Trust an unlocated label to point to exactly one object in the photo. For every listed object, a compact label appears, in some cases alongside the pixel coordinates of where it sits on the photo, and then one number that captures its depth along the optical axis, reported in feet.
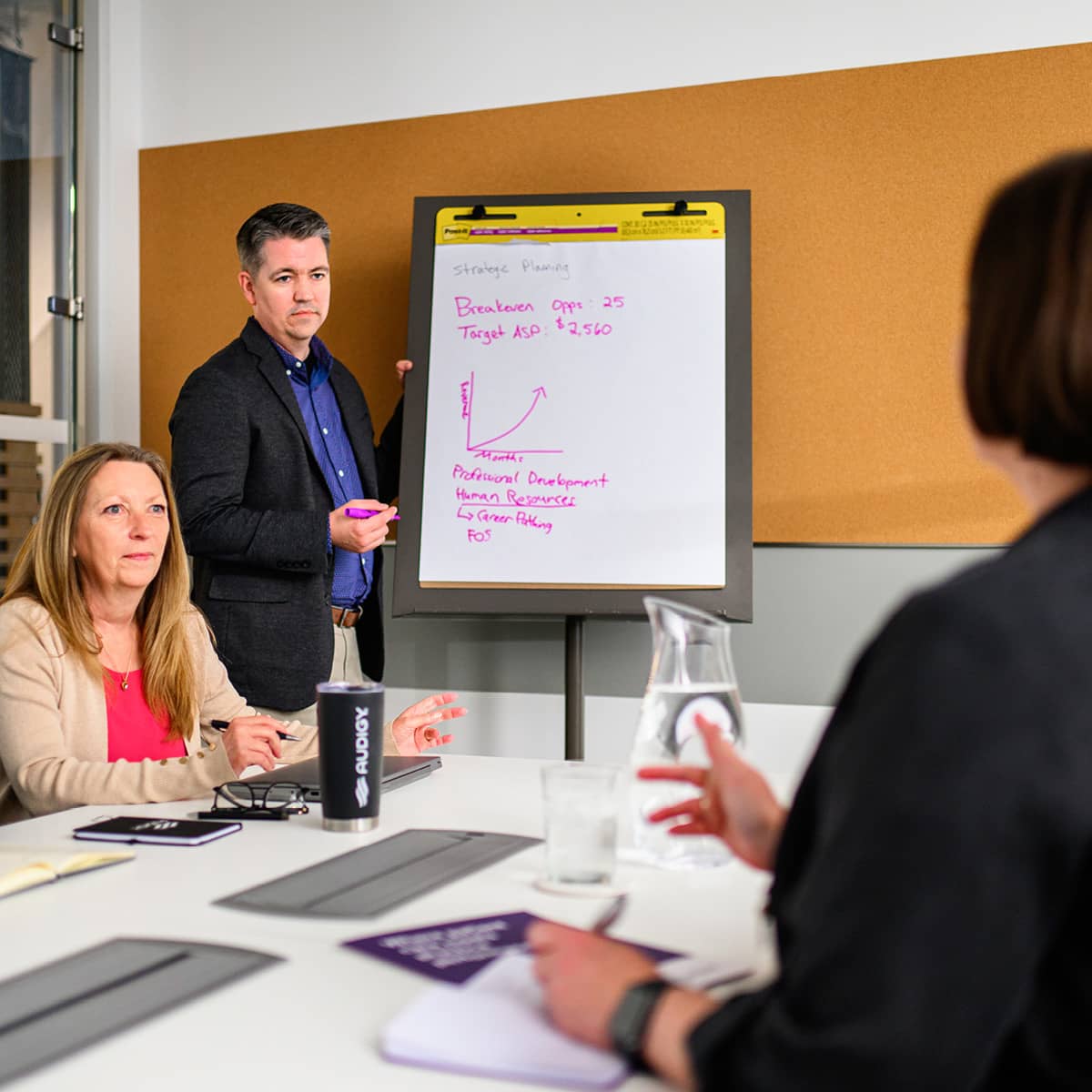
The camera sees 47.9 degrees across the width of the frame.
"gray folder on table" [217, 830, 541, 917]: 3.22
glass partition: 11.34
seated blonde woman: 4.95
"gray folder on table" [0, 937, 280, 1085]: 2.29
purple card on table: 2.70
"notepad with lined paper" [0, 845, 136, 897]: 3.33
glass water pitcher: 3.69
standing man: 9.03
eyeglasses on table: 4.39
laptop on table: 4.64
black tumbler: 4.04
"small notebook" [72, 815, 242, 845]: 3.95
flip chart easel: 9.37
